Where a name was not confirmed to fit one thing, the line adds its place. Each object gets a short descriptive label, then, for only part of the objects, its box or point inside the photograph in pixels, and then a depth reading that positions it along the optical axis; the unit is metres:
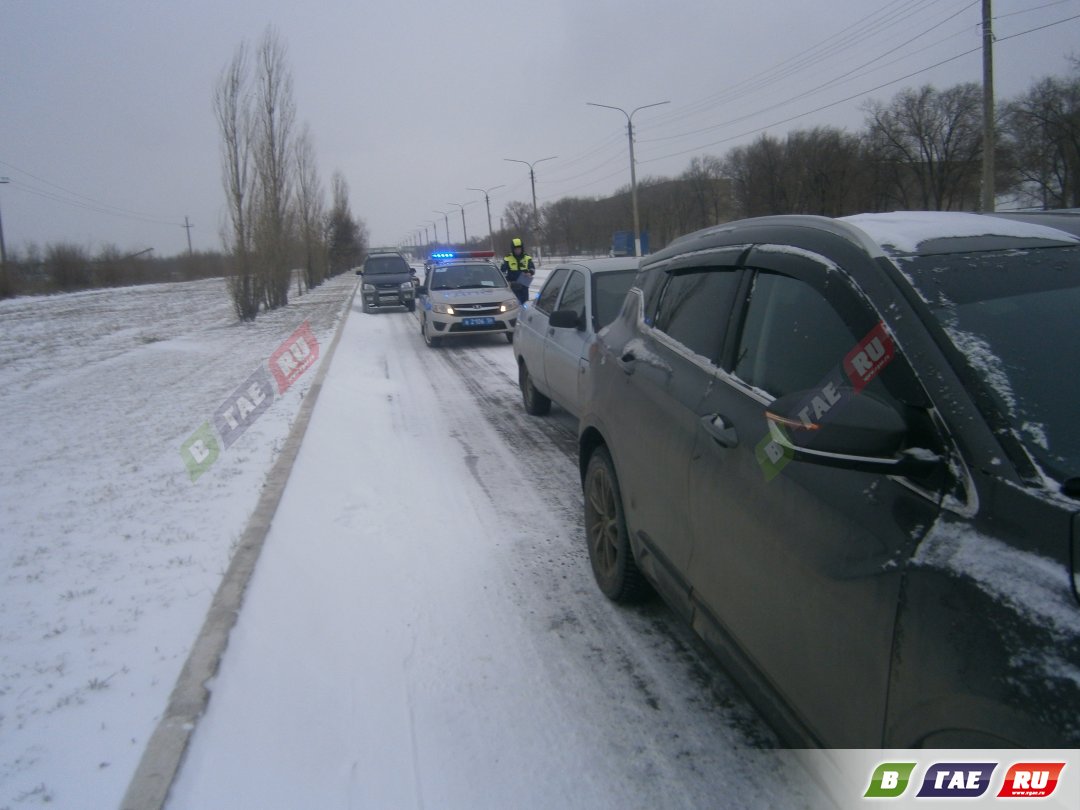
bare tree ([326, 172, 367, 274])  69.44
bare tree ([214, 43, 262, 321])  22.95
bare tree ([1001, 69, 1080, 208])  34.47
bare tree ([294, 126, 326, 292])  43.12
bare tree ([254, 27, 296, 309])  25.38
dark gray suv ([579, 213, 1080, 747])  1.52
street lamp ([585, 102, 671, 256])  32.51
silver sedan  6.82
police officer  17.31
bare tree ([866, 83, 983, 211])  43.59
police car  15.05
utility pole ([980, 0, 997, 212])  17.91
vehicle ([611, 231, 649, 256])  46.03
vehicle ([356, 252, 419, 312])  25.28
